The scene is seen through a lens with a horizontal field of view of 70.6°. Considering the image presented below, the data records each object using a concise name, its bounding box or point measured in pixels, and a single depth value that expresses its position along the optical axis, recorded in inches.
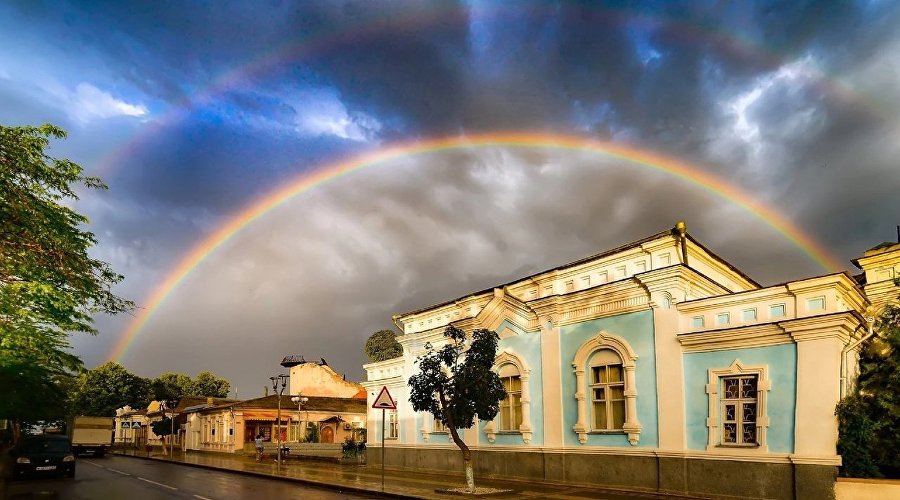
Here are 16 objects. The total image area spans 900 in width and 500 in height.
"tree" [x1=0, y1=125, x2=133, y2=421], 518.0
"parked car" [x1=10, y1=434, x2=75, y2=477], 1005.2
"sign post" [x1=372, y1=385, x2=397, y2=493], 769.6
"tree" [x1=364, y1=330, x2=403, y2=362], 3343.8
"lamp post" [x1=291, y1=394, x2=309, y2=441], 2006.6
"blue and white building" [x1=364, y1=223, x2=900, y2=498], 597.3
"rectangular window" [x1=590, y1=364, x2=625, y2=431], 754.8
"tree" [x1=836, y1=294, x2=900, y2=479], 565.3
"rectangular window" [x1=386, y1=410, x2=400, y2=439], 1154.1
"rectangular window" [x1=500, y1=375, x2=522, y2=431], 898.7
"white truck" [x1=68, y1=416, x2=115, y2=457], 1964.8
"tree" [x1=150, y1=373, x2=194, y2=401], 3905.0
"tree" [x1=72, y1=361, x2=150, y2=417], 3545.8
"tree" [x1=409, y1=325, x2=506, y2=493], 723.4
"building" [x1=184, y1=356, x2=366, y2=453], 2092.8
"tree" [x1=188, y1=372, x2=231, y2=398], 4318.4
